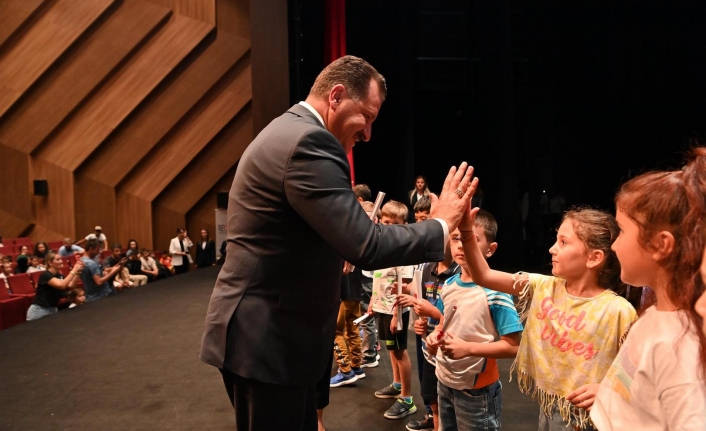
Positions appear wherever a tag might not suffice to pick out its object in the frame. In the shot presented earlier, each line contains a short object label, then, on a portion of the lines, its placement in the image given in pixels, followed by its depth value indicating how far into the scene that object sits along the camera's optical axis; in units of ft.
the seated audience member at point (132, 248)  30.48
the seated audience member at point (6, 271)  18.58
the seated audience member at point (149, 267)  28.86
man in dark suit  4.08
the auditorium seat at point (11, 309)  17.21
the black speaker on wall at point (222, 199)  36.67
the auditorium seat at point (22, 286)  18.70
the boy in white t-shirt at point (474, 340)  6.08
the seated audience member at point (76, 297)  20.26
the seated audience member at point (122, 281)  24.90
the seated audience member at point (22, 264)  21.39
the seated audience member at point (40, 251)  25.66
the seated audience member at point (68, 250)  27.07
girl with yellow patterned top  4.81
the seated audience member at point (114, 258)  24.32
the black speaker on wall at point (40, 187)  35.22
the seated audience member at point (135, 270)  26.91
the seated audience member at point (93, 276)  20.58
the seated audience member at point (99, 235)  32.43
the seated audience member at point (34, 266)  21.01
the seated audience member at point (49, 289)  17.69
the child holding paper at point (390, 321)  9.92
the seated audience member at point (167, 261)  33.06
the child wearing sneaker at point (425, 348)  7.93
